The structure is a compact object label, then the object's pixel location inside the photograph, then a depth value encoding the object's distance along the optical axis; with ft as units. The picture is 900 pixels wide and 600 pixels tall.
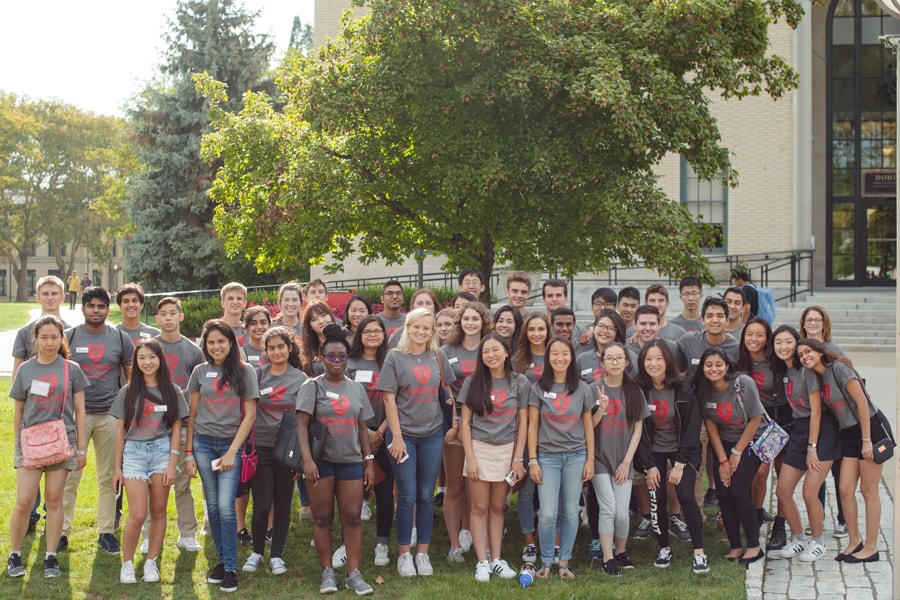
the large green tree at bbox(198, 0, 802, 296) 31.04
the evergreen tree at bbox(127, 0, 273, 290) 95.25
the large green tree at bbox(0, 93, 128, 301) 176.04
